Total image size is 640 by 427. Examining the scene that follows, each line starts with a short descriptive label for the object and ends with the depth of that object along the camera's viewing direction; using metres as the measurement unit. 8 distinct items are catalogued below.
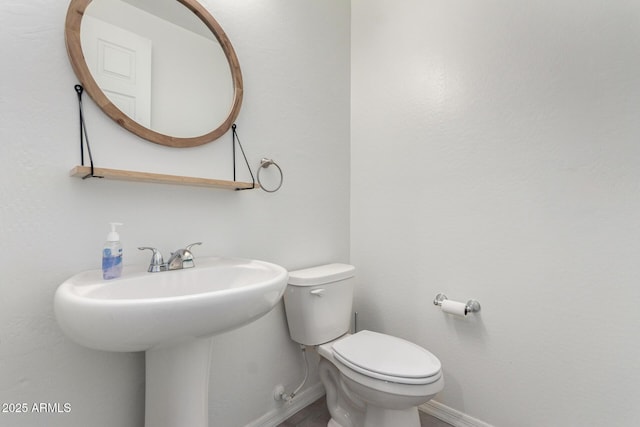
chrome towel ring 1.31
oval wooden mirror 0.89
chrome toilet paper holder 1.27
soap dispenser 0.80
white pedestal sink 0.57
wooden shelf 0.80
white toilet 1.01
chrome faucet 0.92
